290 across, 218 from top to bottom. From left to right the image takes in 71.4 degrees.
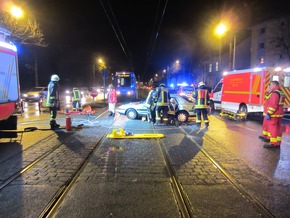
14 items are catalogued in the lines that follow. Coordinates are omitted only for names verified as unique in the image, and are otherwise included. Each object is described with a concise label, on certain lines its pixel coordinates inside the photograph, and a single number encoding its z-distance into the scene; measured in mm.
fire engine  5650
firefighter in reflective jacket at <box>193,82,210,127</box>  8044
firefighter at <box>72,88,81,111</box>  11611
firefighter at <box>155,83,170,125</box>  8266
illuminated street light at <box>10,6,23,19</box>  11493
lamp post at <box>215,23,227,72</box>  13889
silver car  8937
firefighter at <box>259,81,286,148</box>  5332
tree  14926
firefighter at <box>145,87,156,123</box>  8465
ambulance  9537
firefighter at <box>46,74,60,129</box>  7409
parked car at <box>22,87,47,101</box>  18822
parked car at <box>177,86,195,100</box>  16668
